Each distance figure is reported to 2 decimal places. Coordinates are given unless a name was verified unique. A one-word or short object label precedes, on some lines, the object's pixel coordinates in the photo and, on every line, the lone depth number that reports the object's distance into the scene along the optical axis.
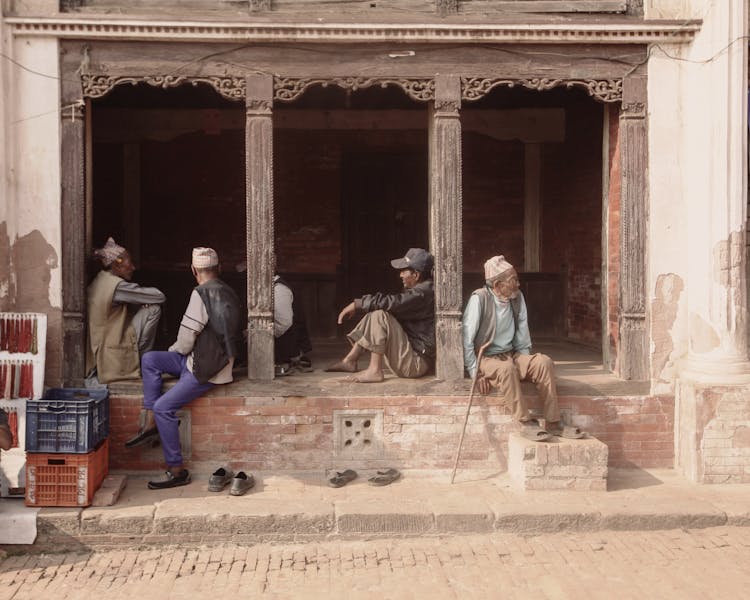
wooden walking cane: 7.41
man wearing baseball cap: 7.83
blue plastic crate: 6.55
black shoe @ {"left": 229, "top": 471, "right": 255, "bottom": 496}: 6.98
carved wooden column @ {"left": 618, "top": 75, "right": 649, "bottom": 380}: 7.75
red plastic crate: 6.55
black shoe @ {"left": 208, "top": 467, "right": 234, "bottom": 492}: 7.11
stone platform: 7.12
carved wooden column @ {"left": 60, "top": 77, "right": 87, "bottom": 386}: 7.50
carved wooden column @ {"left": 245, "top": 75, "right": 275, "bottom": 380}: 7.64
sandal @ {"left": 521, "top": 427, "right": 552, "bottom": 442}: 7.20
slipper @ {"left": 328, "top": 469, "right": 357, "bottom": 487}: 7.27
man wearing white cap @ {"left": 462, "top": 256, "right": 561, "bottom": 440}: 7.47
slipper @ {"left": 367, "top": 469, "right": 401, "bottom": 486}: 7.33
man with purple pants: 7.28
